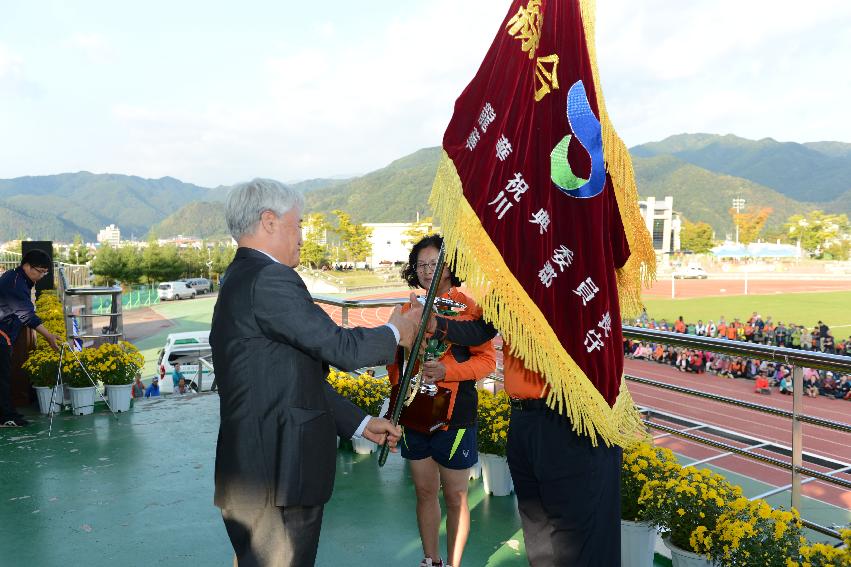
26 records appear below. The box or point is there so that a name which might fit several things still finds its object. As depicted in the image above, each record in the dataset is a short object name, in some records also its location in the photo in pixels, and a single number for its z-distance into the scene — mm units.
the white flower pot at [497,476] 3703
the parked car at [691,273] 60719
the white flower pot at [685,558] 2371
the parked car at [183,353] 17631
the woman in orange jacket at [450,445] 2529
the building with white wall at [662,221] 99212
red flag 1676
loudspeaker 7838
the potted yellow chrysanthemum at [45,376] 5863
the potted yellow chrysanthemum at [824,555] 1942
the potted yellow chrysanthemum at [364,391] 4520
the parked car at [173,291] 49719
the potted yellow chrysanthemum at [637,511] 2660
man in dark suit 1570
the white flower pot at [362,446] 4480
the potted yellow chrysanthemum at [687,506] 2393
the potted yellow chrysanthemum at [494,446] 3689
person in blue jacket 5270
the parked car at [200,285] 55438
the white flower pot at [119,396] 5879
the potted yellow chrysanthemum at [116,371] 5863
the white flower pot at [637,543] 2664
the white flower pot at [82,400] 5793
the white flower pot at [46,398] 5906
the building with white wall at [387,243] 98062
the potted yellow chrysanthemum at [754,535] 2117
